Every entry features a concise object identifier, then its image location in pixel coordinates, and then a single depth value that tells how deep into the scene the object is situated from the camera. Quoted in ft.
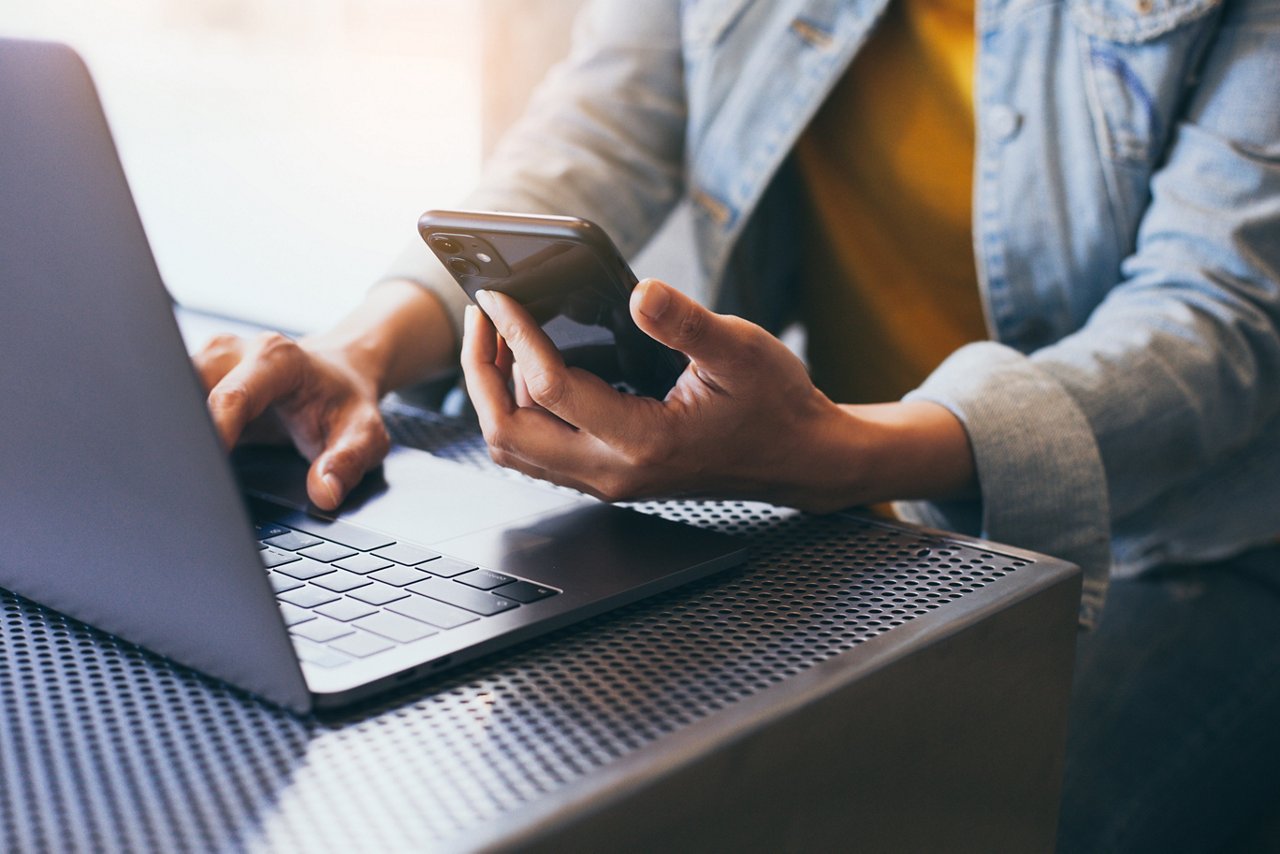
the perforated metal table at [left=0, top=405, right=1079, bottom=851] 1.08
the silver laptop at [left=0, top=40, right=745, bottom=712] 1.09
